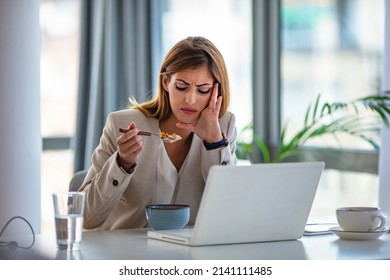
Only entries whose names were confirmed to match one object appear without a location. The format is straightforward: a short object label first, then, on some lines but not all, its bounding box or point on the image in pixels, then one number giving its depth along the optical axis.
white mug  3.44
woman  4.34
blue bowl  3.55
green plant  5.88
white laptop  3.06
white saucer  3.41
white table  2.98
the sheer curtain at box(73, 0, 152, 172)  8.40
